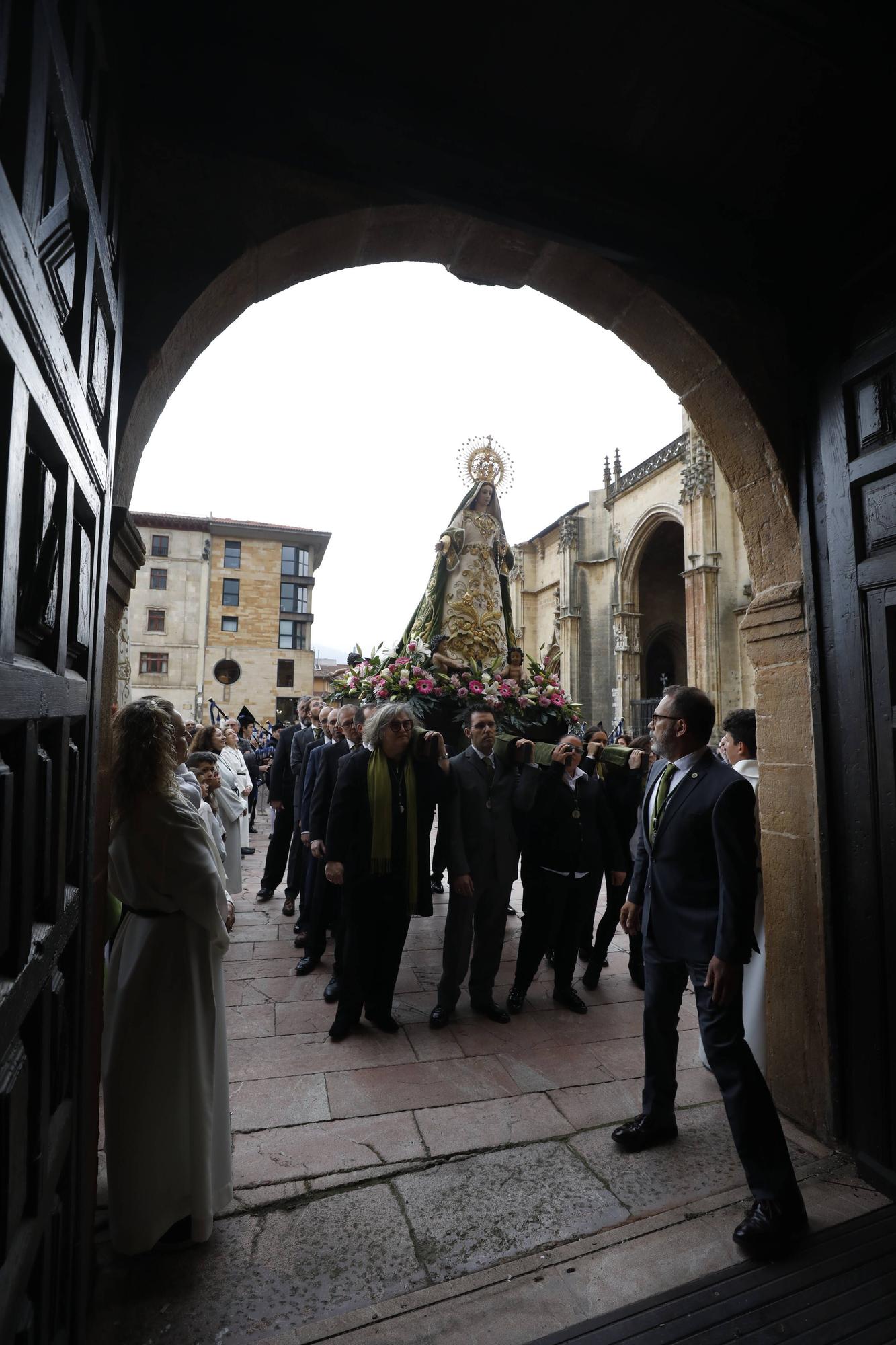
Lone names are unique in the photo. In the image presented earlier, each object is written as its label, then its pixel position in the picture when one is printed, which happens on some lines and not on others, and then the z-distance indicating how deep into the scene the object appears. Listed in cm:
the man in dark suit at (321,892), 488
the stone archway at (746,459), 281
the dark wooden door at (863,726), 265
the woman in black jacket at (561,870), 432
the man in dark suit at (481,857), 412
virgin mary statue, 727
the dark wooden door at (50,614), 104
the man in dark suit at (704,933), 235
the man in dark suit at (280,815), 684
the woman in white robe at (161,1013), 219
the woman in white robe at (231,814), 592
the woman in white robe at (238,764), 711
